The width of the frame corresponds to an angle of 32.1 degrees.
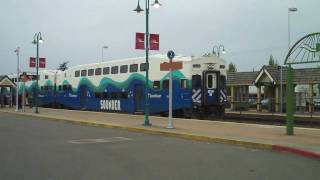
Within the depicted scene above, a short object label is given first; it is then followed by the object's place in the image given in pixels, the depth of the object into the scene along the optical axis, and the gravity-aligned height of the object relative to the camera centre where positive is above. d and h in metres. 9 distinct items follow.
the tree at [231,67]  92.54 +7.04
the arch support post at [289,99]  19.12 +0.32
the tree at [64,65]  117.49 +9.19
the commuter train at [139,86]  31.56 +1.47
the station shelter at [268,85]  45.00 +2.13
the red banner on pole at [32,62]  44.41 +3.67
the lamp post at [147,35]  24.67 +3.24
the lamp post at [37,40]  40.53 +5.00
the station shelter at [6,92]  48.88 +1.66
